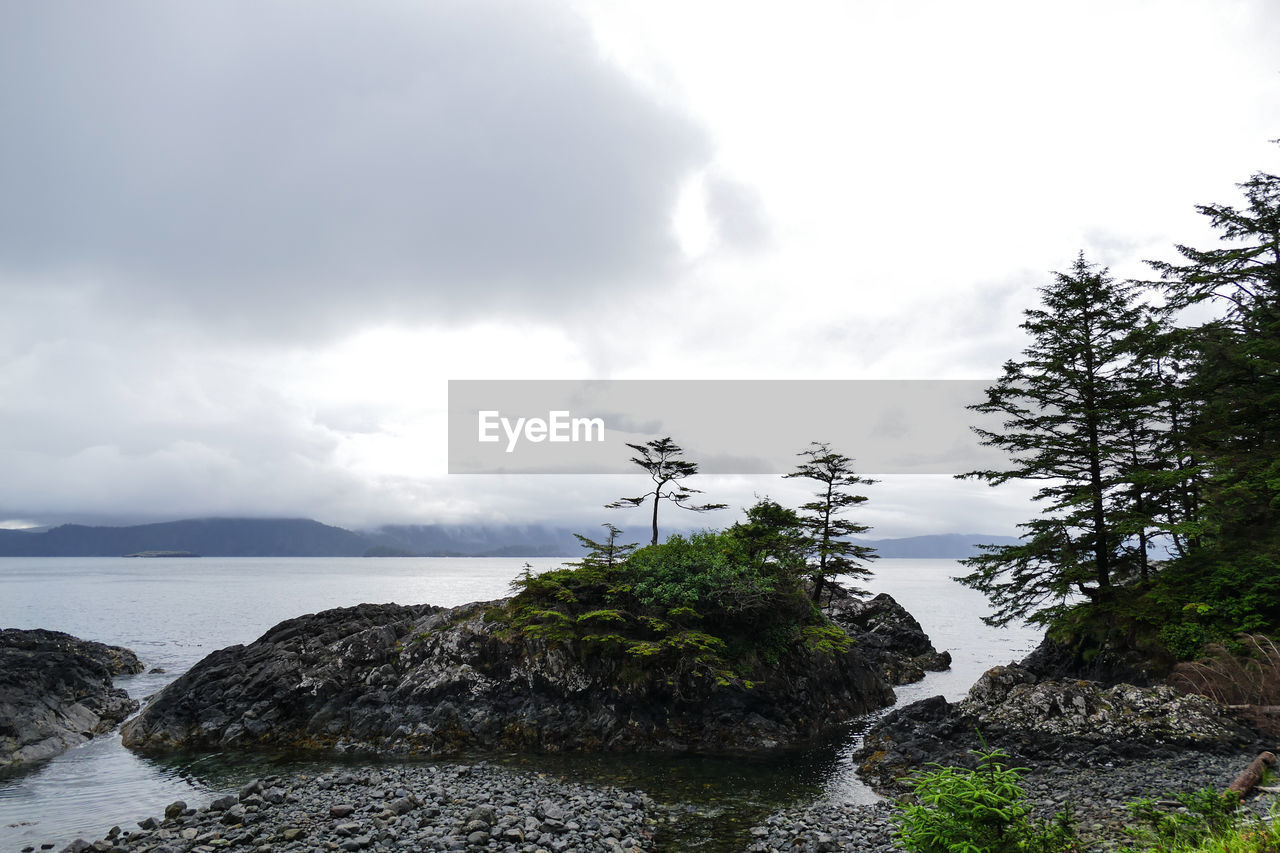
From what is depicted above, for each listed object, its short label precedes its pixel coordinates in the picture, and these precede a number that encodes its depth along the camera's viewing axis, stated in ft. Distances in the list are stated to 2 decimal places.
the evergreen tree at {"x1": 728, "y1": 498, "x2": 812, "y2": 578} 91.09
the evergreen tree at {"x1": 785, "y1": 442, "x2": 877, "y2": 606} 128.47
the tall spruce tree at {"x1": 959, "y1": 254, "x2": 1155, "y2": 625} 78.33
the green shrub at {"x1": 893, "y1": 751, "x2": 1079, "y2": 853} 22.66
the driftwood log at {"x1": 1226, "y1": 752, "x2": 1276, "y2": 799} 38.65
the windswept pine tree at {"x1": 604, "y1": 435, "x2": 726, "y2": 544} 106.32
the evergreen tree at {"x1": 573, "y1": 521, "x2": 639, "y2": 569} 86.02
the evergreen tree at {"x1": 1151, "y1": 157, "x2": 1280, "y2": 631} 63.87
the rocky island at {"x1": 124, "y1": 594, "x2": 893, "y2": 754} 73.72
